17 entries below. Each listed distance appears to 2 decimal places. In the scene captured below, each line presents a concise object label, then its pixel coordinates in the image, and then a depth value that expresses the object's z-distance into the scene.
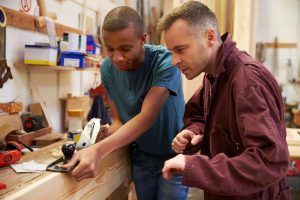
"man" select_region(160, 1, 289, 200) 0.78
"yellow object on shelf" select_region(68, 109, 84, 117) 2.23
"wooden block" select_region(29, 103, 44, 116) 2.24
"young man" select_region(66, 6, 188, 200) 1.25
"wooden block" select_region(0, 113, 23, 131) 1.76
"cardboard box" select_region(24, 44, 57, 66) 2.10
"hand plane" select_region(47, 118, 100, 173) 1.07
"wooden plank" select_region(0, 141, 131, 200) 0.89
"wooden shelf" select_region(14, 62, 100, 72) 2.11
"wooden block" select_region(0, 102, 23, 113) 1.83
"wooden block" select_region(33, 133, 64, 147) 1.89
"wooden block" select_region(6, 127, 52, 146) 1.77
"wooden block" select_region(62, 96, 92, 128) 2.68
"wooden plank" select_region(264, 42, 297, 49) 5.59
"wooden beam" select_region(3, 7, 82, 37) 1.94
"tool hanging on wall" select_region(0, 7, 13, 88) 1.83
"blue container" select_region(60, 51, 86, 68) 2.30
